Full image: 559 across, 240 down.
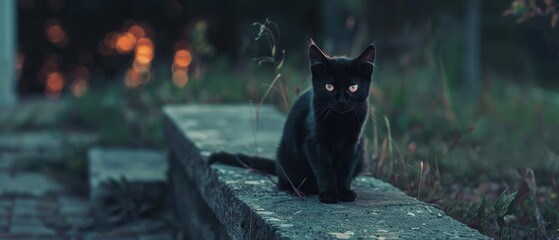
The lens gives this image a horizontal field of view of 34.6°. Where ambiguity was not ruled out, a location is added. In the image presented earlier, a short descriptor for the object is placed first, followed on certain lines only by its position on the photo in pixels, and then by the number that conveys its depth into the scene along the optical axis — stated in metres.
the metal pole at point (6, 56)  8.68
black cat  3.08
